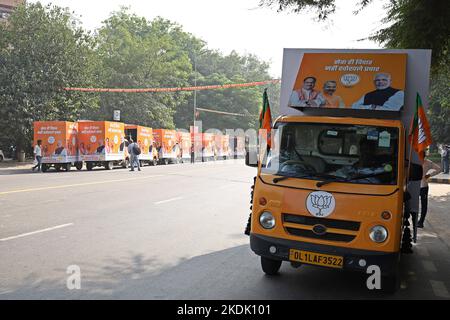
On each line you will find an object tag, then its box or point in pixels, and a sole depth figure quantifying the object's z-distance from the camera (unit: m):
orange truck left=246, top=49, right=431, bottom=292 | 4.98
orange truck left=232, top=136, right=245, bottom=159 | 56.31
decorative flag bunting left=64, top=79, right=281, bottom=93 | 32.66
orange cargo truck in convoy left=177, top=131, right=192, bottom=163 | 42.79
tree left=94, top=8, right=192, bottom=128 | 45.75
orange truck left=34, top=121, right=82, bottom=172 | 26.06
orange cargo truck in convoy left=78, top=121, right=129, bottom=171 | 27.55
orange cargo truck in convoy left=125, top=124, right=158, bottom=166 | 33.16
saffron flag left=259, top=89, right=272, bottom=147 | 6.00
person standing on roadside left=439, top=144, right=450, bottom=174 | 27.90
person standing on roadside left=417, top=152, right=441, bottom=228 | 9.19
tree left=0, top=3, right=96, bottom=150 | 30.28
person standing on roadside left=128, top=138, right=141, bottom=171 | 25.66
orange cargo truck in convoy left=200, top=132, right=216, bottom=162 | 47.22
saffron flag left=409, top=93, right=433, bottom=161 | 5.73
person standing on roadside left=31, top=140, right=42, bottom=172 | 24.98
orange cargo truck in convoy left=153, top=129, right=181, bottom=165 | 38.19
